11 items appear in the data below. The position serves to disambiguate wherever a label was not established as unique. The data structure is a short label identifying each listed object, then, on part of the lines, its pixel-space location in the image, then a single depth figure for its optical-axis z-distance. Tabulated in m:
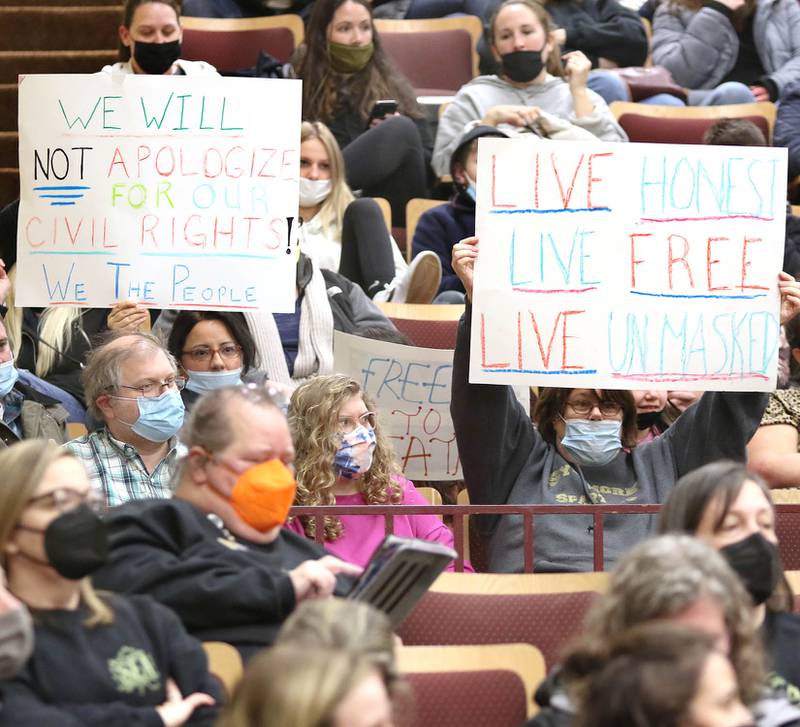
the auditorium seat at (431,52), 18.00
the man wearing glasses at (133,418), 9.34
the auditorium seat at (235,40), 17.58
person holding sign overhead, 9.20
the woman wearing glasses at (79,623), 5.89
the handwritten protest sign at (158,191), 10.66
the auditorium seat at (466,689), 6.69
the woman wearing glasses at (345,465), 8.80
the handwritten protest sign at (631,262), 9.41
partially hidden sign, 10.67
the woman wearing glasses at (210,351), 10.48
